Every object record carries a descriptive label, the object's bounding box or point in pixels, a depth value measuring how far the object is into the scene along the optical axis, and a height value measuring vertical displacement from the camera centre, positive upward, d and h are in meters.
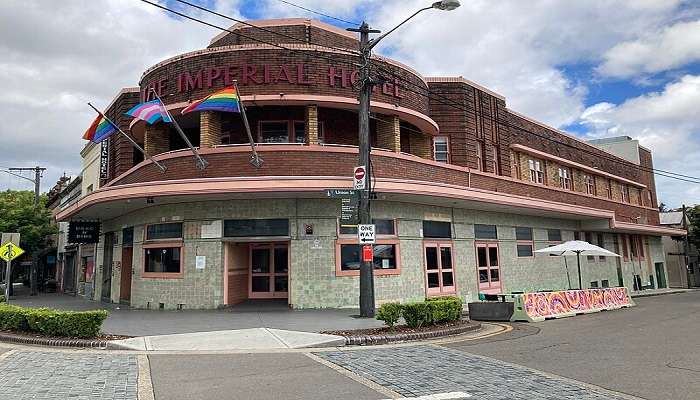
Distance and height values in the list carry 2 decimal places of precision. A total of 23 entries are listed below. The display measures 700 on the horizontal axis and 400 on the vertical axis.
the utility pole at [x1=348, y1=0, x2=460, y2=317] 13.48 +3.50
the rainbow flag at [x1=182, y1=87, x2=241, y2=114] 14.63 +5.14
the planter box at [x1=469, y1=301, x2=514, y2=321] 15.46 -1.00
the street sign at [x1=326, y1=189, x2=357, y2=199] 13.62 +2.29
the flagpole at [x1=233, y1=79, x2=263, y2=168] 14.36 +3.84
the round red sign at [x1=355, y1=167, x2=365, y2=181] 13.52 +2.77
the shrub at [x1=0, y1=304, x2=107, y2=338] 10.63 -0.67
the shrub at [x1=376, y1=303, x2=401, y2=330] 11.51 -0.73
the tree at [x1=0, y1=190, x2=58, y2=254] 32.28 +4.41
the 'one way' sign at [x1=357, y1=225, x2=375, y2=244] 13.14 +1.17
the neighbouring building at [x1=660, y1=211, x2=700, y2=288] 46.72 +1.01
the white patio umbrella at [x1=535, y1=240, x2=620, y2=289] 19.73 +0.96
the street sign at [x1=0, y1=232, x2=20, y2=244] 18.98 +1.95
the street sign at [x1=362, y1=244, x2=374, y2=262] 13.37 +0.71
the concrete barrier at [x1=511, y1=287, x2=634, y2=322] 15.40 -0.91
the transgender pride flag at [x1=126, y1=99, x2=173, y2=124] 15.27 +5.09
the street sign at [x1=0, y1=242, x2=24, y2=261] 18.89 +1.48
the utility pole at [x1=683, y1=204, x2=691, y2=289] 43.38 +1.59
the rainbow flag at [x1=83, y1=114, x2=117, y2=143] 16.33 +5.01
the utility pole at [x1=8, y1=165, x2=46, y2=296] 29.44 +5.90
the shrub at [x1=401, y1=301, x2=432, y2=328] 11.75 -0.77
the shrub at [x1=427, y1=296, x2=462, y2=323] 12.11 -0.71
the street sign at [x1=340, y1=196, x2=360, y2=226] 13.62 +1.82
